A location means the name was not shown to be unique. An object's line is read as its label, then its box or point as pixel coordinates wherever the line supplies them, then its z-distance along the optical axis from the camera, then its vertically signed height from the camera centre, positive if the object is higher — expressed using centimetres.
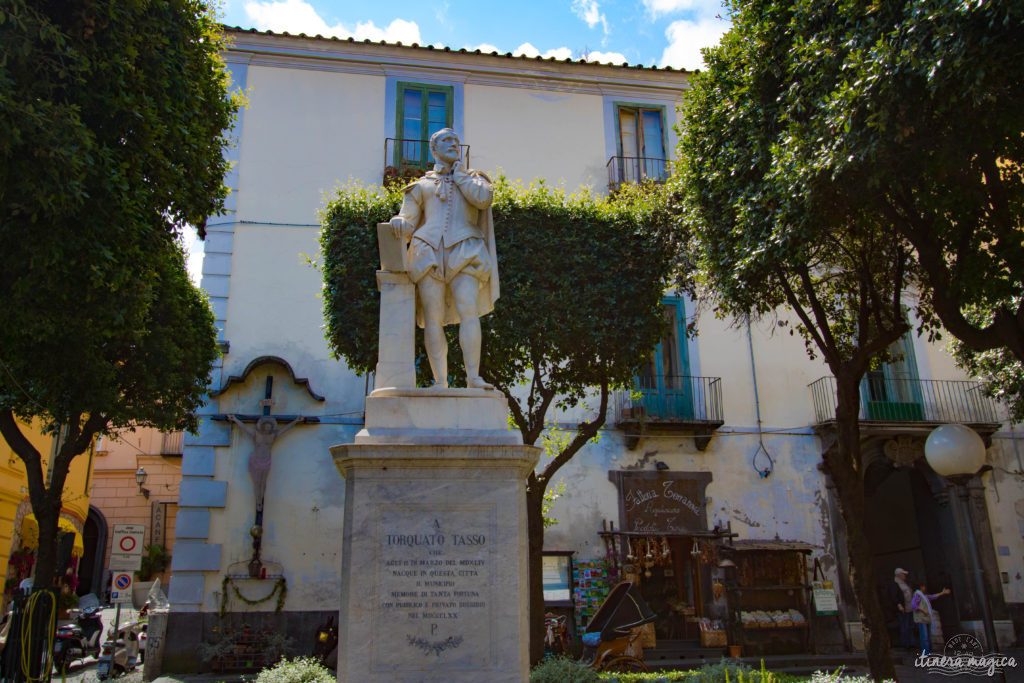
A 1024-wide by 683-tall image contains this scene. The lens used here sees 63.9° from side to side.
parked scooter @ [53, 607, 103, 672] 1281 -34
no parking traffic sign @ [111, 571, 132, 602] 1247 +42
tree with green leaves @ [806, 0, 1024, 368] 689 +425
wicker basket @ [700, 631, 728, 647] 1496 -63
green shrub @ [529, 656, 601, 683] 742 -58
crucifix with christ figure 1473 +303
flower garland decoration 1421 +35
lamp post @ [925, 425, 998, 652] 718 +120
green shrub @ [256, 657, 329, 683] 698 -51
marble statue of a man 643 +269
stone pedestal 527 +37
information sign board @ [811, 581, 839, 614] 1546 +3
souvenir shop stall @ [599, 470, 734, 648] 1538 +98
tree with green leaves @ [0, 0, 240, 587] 664 +373
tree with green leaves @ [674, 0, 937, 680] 880 +451
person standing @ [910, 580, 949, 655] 1501 -30
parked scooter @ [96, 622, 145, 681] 1214 -55
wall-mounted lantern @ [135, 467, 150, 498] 2417 +395
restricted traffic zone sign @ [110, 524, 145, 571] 1230 +98
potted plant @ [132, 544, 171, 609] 2512 +155
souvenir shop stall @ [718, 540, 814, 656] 1505 +11
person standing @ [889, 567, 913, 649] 1547 -26
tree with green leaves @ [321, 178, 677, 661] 1132 +422
